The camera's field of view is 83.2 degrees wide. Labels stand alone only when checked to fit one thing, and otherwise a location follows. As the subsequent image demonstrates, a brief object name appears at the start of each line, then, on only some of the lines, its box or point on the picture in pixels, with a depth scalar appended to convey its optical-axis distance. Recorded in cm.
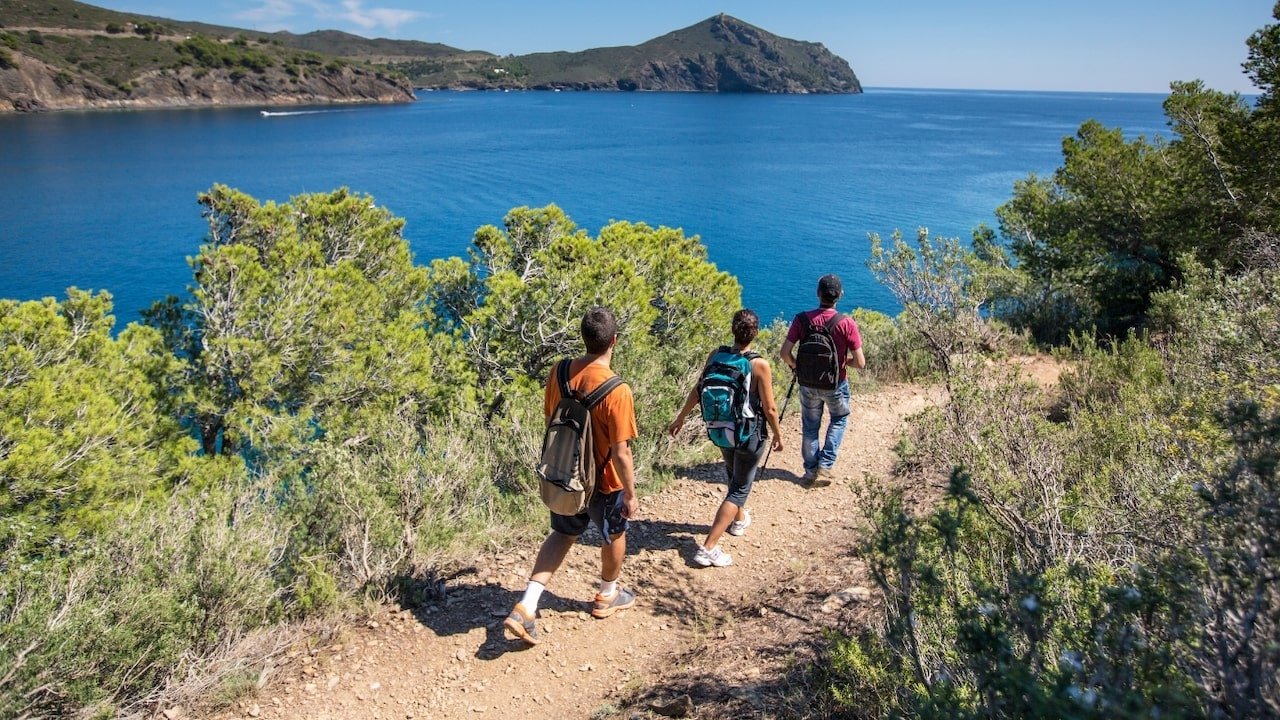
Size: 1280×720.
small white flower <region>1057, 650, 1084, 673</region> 177
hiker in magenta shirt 587
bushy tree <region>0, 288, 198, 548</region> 621
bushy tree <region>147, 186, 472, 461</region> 884
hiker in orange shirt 388
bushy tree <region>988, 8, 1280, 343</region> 1166
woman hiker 476
